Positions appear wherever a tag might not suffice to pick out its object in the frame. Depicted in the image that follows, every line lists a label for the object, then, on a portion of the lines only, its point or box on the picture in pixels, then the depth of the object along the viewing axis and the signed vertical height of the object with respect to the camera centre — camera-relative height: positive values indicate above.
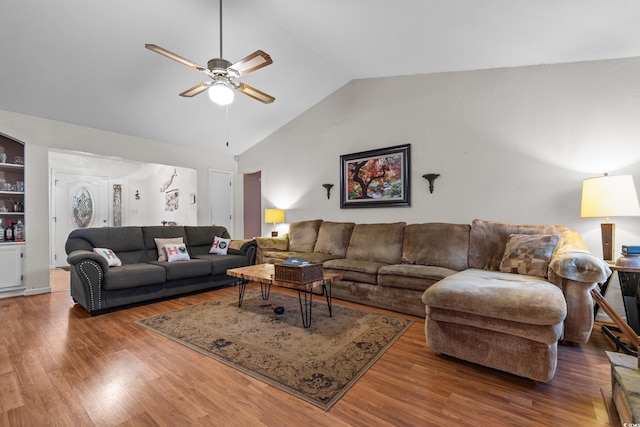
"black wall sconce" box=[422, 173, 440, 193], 3.67 +0.46
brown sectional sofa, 1.71 -0.59
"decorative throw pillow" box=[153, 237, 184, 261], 3.85 -0.43
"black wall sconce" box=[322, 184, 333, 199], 4.74 +0.41
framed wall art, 3.94 +0.51
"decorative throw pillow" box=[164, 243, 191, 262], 3.80 -0.55
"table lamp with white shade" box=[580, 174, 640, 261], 2.32 +0.11
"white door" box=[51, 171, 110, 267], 5.79 +0.13
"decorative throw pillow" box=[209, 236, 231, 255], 4.43 -0.54
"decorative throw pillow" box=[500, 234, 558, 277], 2.51 -0.38
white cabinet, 3.57 -0.74
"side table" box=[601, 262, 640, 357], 2.14 -0.70
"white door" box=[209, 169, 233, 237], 5.77 +0.28
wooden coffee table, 2.53 -0.64
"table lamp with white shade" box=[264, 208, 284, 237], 5.13 -0.07
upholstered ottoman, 1.66 -0.70
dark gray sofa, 2.95 -0.66
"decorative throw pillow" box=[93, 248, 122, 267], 3.30 -0.52
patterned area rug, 1.78 -1.05
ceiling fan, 2.33 +1.21
